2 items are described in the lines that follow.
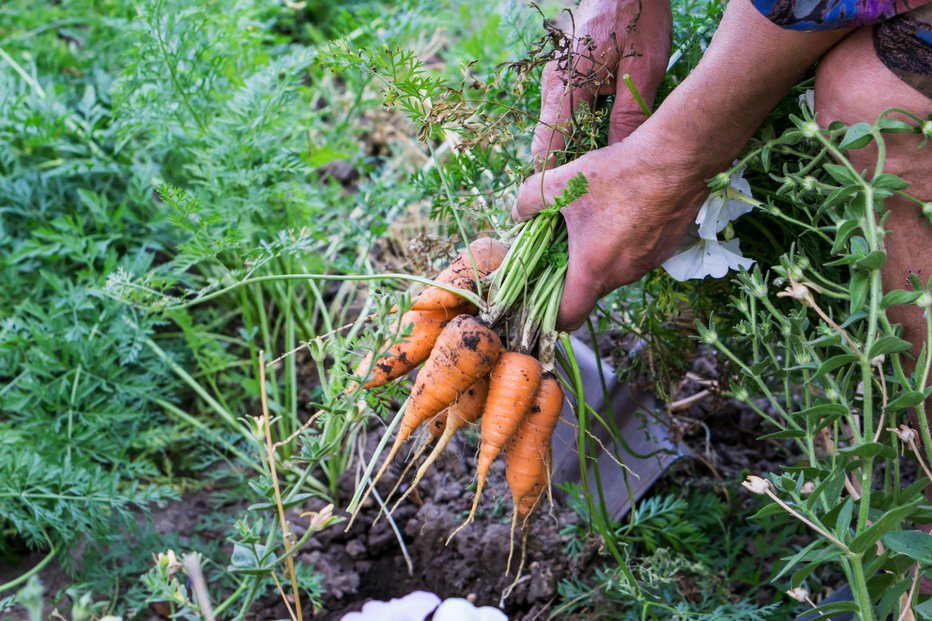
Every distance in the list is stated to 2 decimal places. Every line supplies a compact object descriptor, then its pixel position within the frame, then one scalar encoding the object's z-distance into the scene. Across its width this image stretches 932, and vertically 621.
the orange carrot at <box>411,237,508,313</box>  1.32
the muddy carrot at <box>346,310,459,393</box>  1.36
